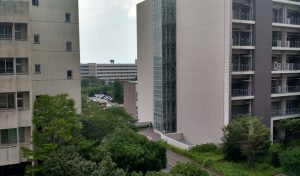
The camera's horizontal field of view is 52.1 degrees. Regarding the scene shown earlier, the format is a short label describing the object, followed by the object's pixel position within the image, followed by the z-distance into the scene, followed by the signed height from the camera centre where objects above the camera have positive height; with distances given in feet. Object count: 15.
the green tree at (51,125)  56.88 -8.97
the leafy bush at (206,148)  82.19 -19.00
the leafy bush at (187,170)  40.09 -12.19
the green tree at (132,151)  55.47 -13.55
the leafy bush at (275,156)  72.17 -18.66
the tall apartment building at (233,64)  81.66 +3.84
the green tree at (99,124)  74.69 -11.35
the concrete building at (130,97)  136.05 -8.49
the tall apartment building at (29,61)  60.29 +3.84
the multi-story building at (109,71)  409.08 +9.82
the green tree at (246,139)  69.21 -14.35
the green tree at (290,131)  77.25 -14.13
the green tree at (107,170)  40.55 -12.37
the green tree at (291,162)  60.90 -17.00
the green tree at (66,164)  48.96 -14.17
